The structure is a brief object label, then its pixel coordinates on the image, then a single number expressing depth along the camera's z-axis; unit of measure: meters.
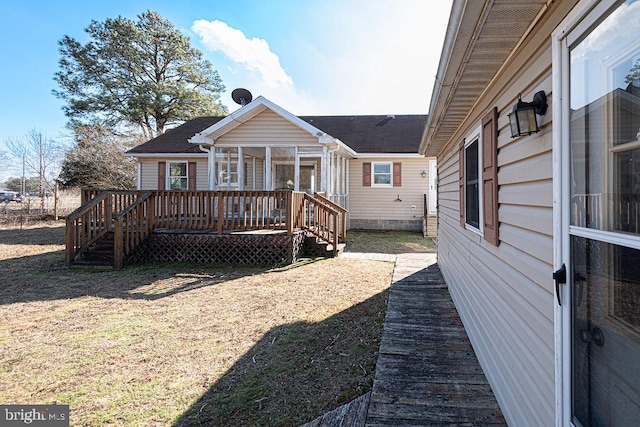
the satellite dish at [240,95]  12.95
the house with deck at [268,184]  7.49
